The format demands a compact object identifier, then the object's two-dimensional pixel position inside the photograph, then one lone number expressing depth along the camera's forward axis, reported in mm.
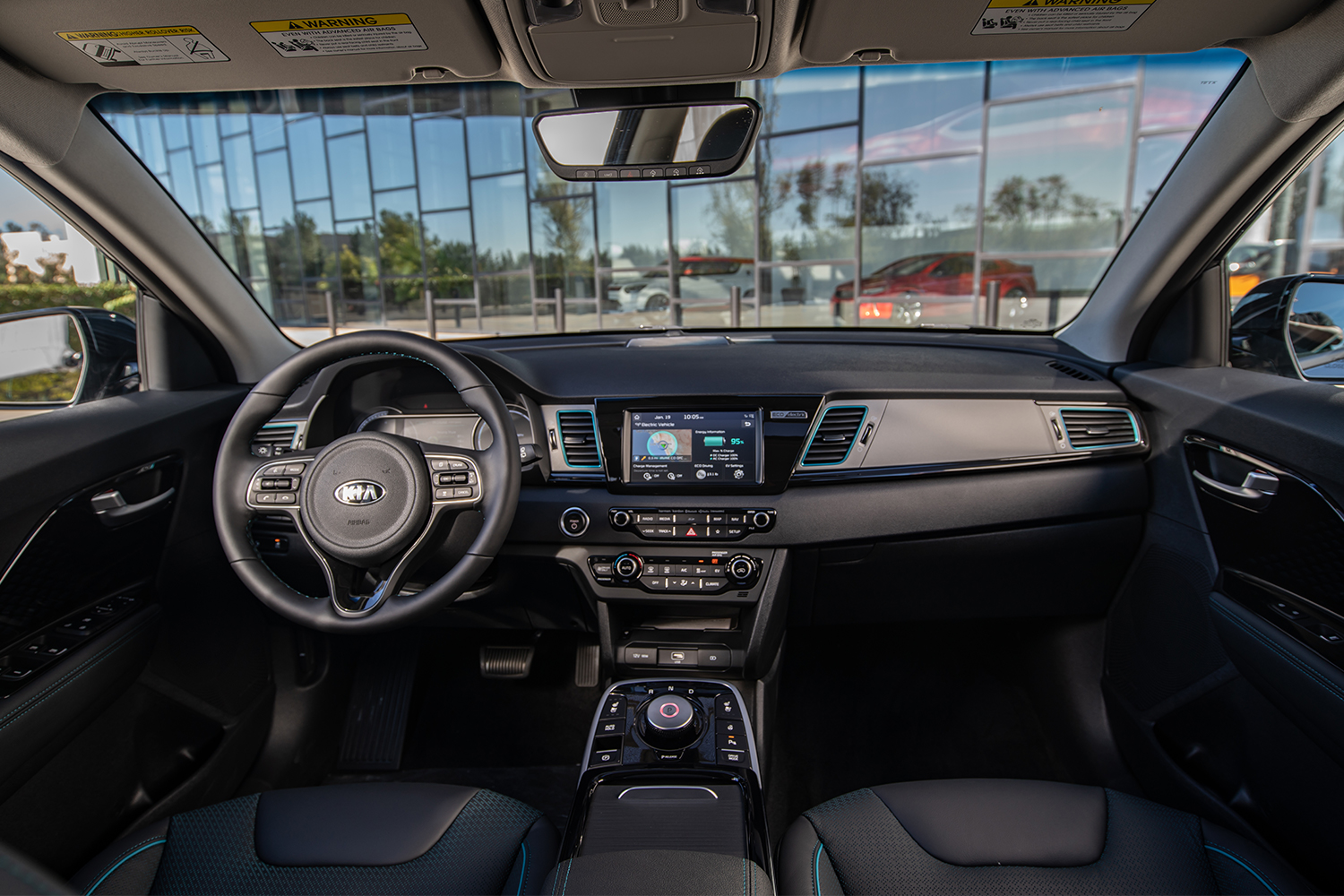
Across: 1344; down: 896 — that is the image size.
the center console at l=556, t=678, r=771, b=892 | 1347
